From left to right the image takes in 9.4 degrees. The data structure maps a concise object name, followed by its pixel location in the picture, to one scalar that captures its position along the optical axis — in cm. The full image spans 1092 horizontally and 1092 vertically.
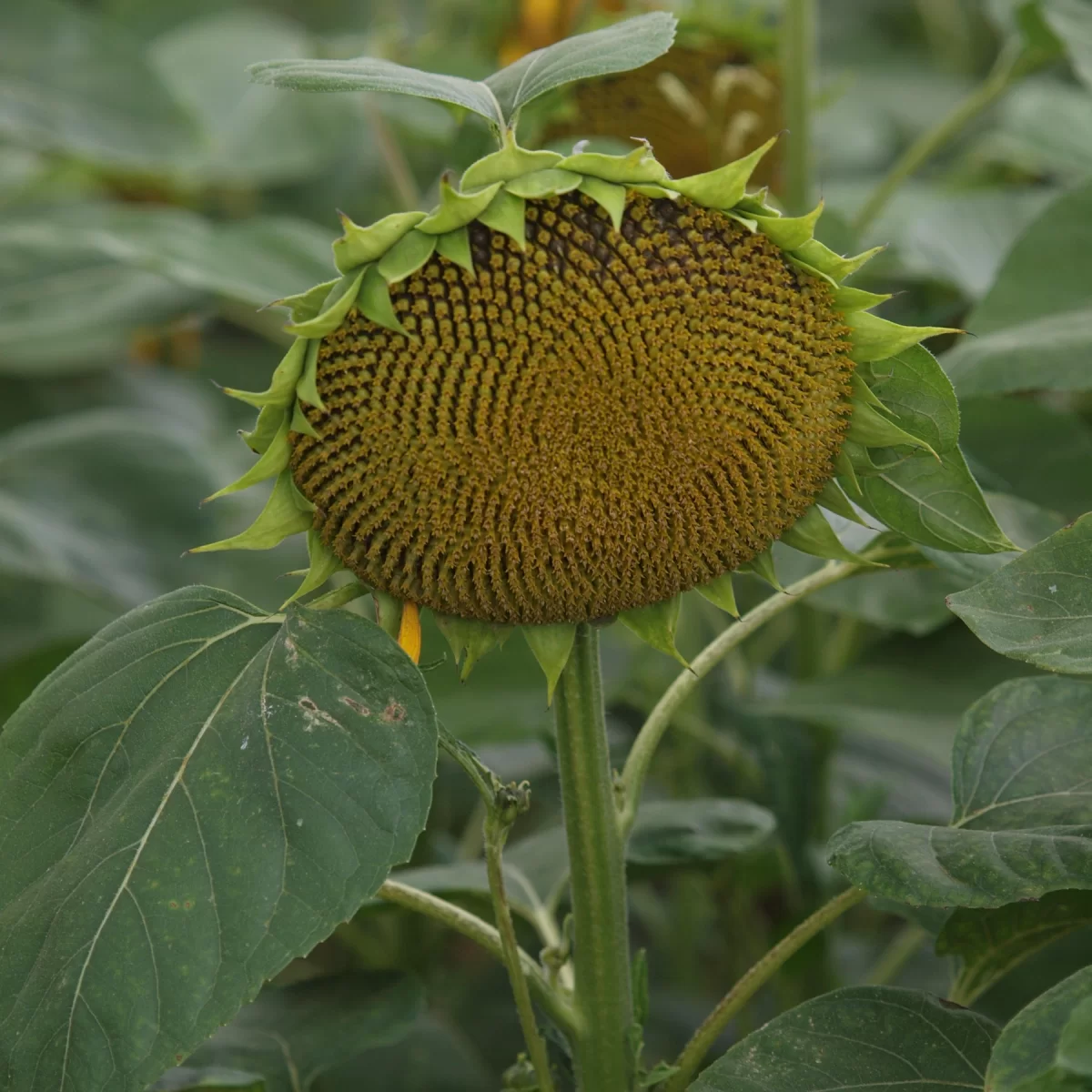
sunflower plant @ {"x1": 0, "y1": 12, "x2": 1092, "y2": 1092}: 195
